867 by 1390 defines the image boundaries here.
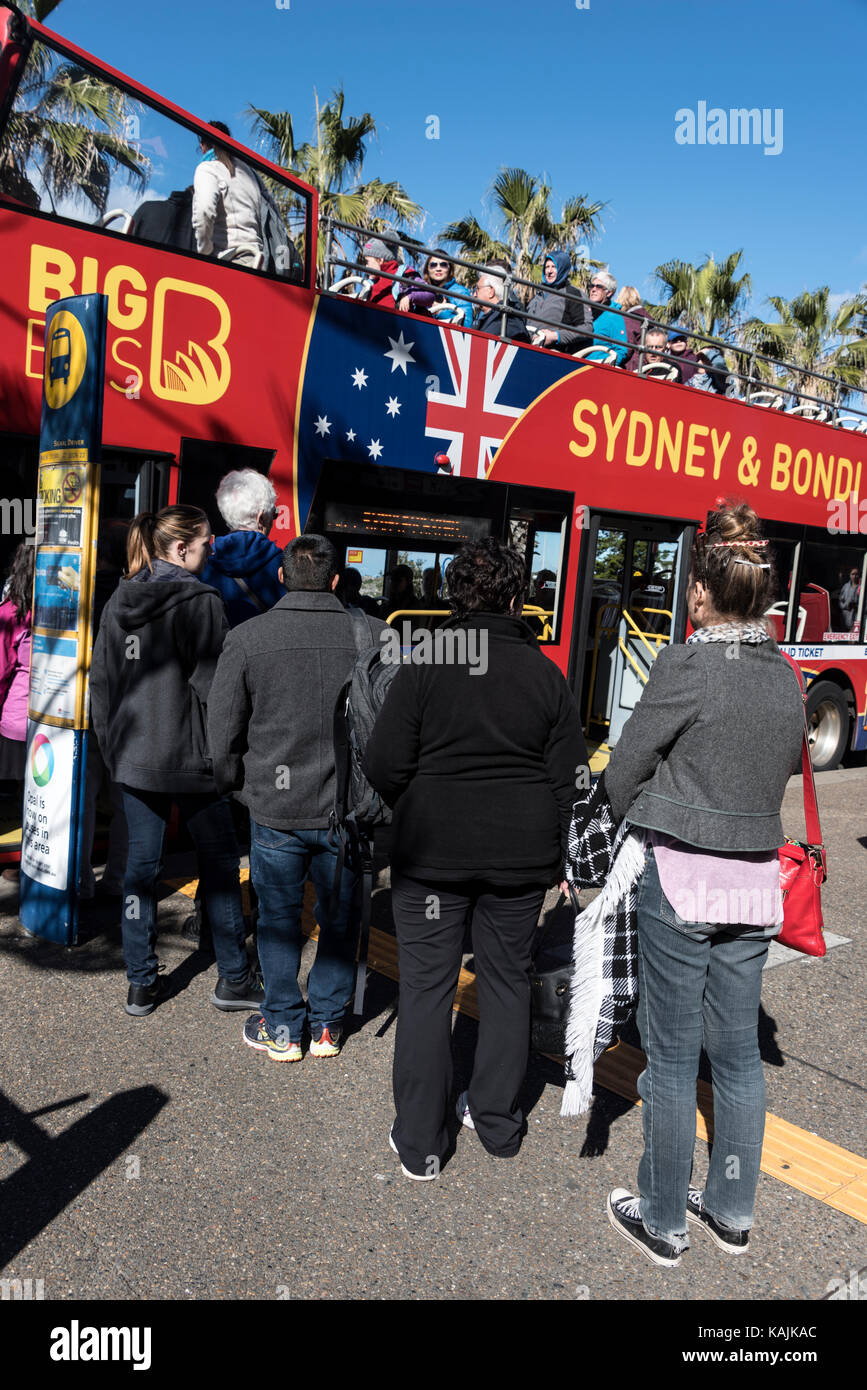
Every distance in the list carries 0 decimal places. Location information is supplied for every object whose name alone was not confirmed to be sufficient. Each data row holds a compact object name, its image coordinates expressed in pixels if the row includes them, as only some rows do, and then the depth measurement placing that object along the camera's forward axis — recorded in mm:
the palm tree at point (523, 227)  22109
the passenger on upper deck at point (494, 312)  6571
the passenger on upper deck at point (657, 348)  7513
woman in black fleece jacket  2842
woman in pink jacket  5148
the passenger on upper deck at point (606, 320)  7473
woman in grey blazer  2443
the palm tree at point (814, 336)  24641
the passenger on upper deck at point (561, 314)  7043
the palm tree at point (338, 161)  19016
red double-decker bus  4562
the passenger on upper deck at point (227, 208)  4988
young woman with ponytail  3873
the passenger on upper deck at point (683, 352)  8359
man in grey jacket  3396
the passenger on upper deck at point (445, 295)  6406
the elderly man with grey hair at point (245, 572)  4703
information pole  4258
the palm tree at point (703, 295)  23531
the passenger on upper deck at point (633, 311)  7723
